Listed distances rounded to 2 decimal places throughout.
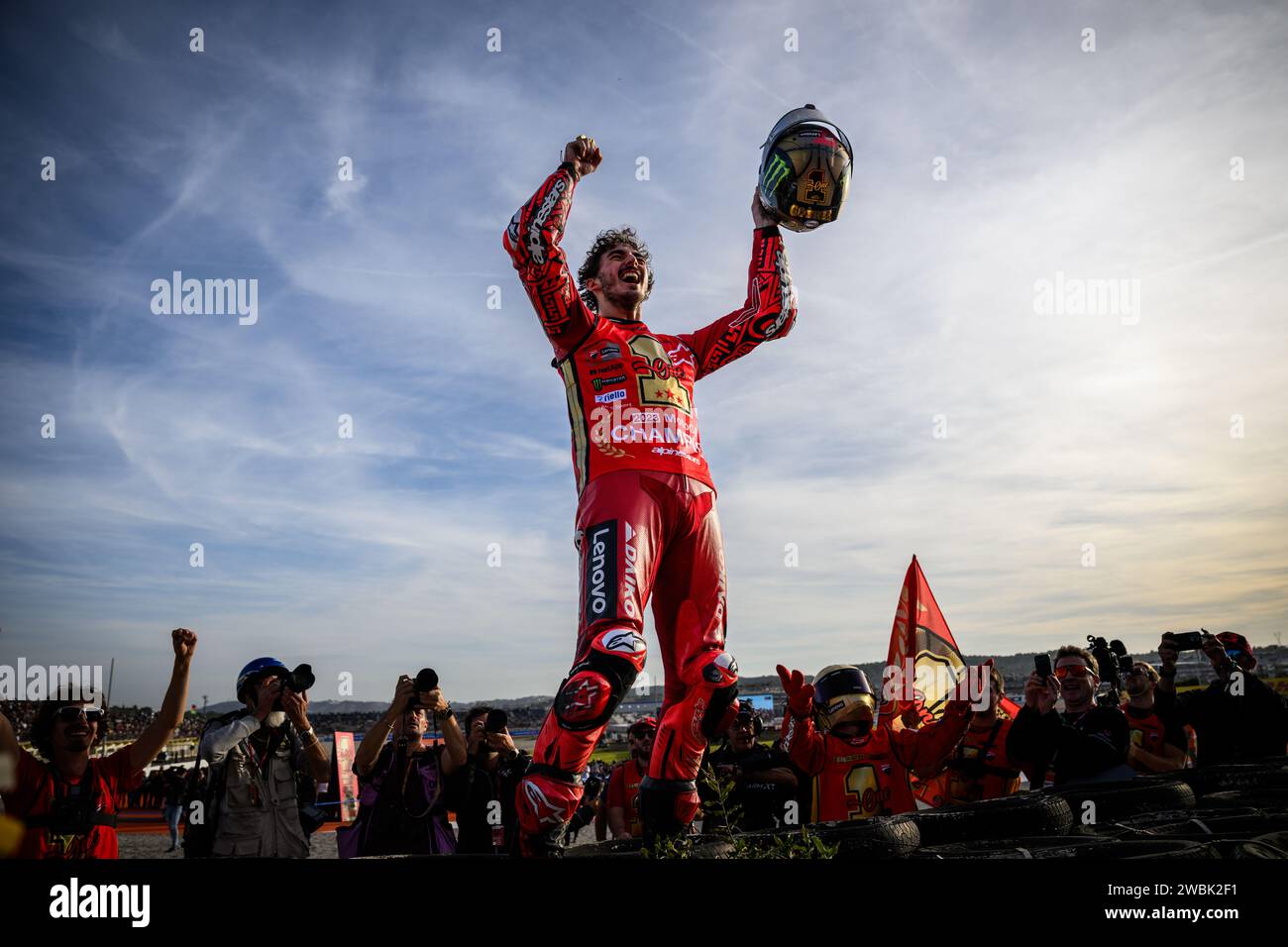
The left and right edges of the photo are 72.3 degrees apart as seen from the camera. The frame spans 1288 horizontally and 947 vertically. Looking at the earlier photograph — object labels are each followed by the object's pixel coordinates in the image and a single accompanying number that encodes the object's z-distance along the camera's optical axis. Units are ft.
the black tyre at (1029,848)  8.41
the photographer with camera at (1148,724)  23.61
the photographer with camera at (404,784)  17.46
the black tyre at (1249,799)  11.64
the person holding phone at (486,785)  19.60
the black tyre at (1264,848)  7.29
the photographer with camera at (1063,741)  15.40
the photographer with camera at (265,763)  15.83
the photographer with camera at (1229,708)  24.00
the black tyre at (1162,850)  7.48
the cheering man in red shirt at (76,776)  12.26
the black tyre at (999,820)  11.48
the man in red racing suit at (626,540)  10.94
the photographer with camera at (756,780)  18.70
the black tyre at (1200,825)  9.28
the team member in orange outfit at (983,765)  19.99
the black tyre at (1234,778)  14.74
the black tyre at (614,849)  11.71
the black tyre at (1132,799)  12.54
